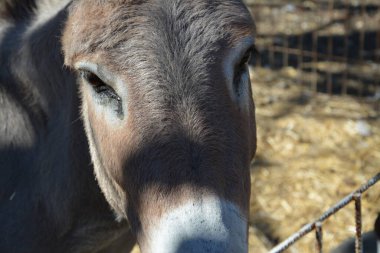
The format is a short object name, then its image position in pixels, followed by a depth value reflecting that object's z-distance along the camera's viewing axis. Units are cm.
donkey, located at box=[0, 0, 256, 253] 203
